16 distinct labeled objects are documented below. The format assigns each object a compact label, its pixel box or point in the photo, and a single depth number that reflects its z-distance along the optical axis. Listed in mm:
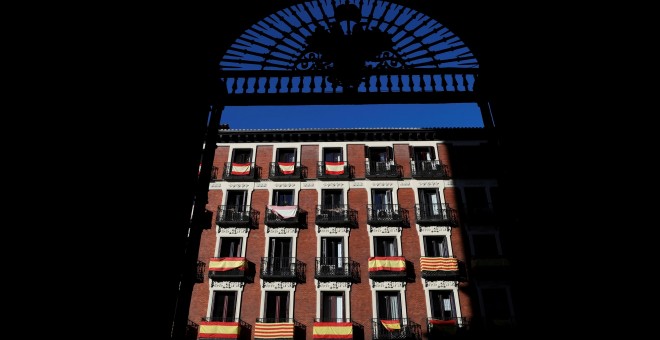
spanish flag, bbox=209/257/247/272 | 21047
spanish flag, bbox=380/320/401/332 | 19672
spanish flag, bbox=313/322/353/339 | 19406
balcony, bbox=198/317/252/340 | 19344
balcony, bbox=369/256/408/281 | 20875
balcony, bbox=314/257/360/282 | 21031
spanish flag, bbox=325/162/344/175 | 24484
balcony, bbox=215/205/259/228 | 22656
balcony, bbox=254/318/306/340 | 19372
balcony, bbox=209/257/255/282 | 20953
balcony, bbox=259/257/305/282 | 21031
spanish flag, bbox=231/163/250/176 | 24562
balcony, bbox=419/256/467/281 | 20922
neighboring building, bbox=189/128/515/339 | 20344
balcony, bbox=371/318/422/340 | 19531
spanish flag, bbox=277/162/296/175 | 24500
